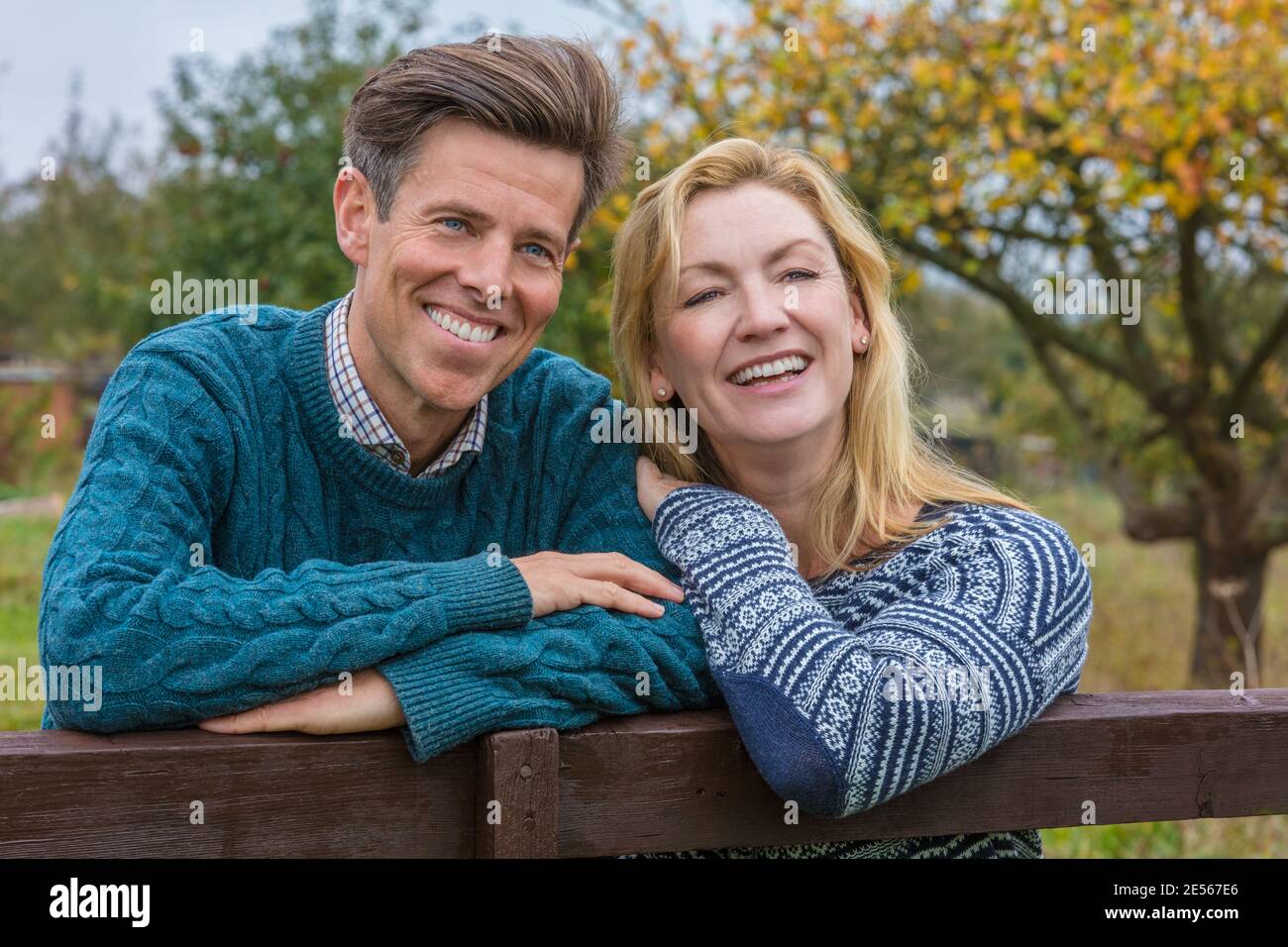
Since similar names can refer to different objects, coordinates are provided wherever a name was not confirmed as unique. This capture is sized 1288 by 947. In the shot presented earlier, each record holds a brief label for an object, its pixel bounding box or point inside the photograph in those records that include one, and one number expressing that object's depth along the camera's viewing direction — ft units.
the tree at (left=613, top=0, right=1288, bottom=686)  9.09
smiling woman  4.00
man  3.88
